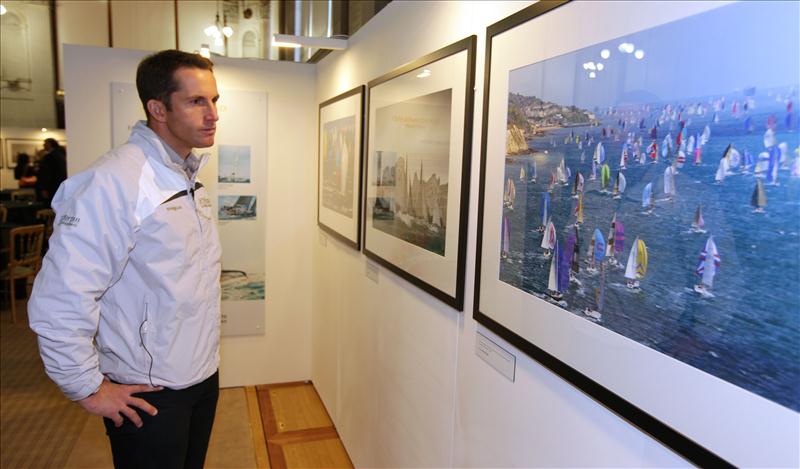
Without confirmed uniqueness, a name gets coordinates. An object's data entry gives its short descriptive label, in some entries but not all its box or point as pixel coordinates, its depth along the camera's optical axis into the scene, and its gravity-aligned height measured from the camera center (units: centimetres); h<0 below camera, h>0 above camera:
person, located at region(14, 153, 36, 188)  1038 -32
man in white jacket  146 -35
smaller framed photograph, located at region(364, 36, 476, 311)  179 +0
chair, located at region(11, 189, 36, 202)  913 -69
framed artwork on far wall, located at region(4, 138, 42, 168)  1081 +13
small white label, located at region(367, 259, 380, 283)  273 -52
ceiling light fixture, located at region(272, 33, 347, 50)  317 +71
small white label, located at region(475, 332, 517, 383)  153 -54
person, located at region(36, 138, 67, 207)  806 -20
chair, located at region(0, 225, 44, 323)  559 -106
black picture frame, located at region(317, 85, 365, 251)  288 +1
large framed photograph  77 -7
